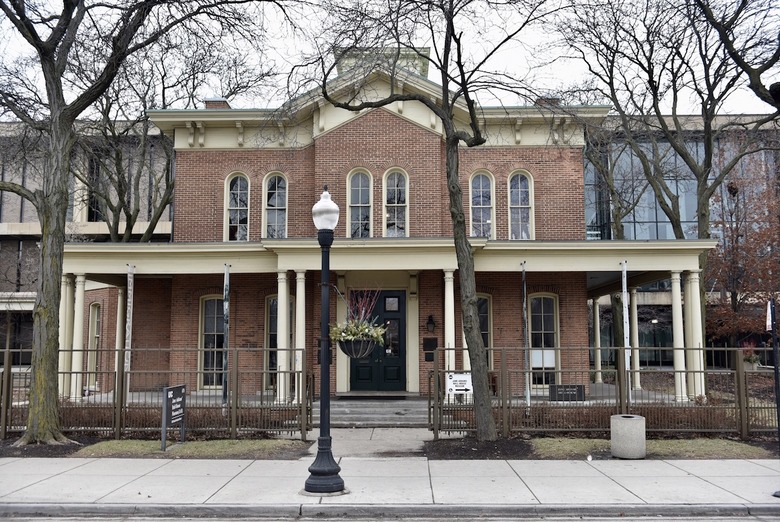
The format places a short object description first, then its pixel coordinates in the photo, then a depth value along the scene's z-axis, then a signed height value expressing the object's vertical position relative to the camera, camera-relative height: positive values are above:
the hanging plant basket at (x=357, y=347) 13.80 -0.33
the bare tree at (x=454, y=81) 13.09 +5.08
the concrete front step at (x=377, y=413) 16.08 -2.05
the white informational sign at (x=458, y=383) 13.83 -1.09
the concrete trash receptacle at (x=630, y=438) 11.70 -1.89
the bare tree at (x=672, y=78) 19.52 +7.67
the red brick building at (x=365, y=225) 18.89 +3.18
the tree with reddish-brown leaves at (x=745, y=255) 29.11 +3.25
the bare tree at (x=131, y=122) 24.47 +8.04
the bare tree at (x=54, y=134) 13.34 +4.19
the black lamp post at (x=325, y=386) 9.20 -0.79
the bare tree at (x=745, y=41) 15.91 +7.54
